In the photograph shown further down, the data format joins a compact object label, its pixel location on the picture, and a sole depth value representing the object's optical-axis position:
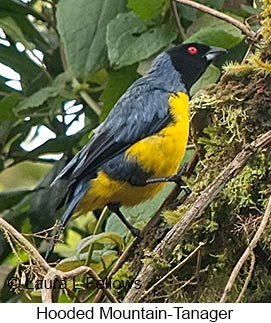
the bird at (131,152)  4.16
